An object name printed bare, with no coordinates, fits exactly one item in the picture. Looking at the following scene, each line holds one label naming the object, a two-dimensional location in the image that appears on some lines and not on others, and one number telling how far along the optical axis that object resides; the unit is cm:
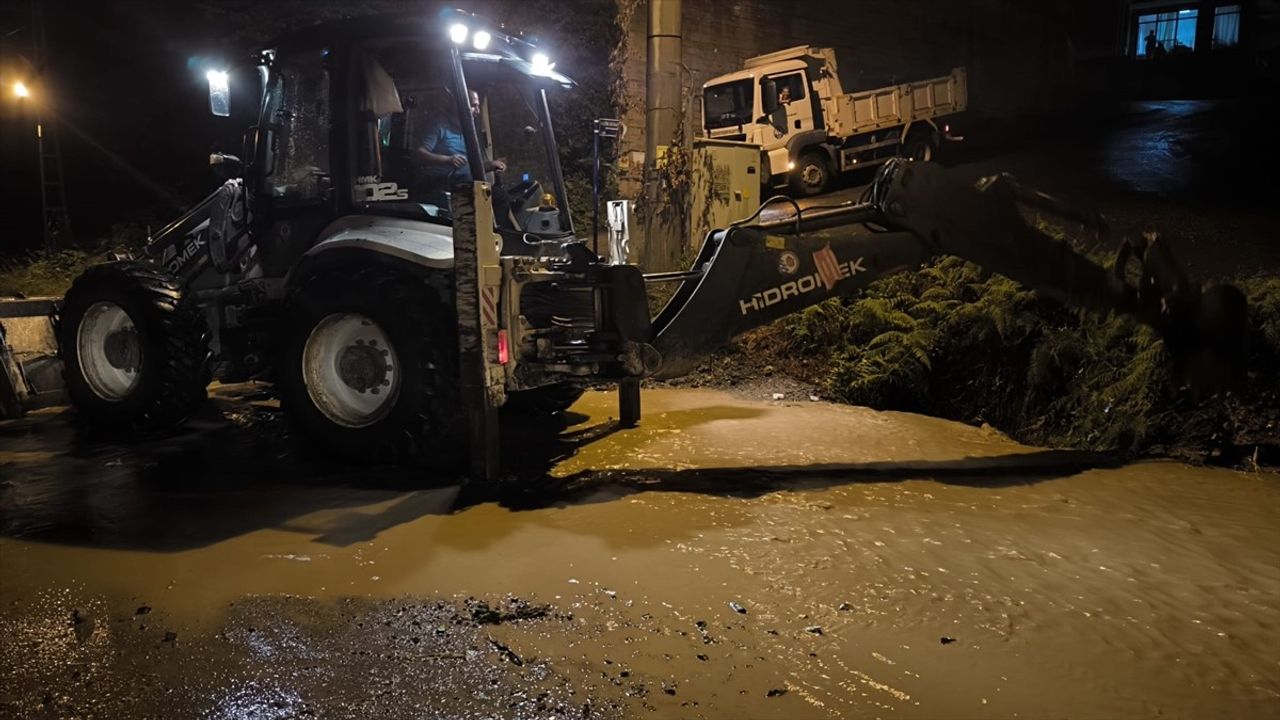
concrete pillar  890
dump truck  1728
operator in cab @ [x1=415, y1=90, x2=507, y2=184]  612
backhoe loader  551
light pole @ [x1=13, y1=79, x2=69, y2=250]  1545
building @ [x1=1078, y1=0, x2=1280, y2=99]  3134
